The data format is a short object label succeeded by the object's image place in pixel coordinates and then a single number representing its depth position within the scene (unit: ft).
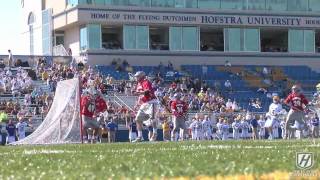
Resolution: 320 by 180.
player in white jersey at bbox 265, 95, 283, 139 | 94.48
